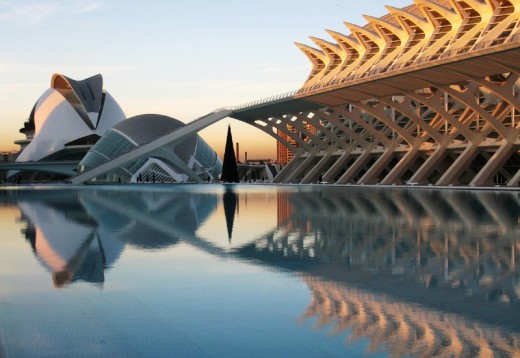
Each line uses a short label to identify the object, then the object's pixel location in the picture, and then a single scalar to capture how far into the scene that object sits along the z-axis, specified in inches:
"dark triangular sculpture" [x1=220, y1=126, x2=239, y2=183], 3085.6
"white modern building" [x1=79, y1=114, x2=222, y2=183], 2999.5
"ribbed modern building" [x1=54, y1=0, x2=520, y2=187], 1573.6
